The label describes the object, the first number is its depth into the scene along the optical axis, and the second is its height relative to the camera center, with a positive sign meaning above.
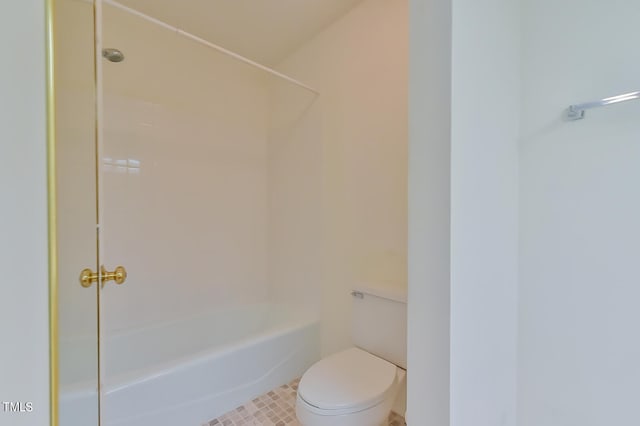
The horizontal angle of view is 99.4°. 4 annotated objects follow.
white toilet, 1.08 -0.77
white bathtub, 1.31 -0.93
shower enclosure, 0.84 -0.09
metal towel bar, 0.79 +0.33
